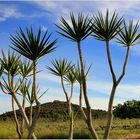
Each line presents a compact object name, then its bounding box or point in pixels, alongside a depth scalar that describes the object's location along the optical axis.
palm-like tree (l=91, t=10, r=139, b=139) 4.33
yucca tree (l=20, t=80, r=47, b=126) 5.23
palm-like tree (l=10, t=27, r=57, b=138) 4.12
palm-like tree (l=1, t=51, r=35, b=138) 4.59
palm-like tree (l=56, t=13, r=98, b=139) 4.33
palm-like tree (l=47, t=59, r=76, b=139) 5.53
